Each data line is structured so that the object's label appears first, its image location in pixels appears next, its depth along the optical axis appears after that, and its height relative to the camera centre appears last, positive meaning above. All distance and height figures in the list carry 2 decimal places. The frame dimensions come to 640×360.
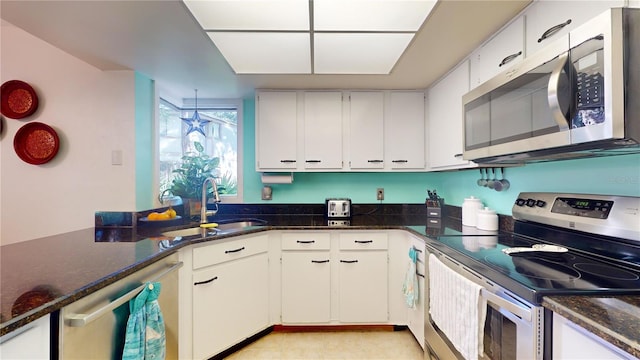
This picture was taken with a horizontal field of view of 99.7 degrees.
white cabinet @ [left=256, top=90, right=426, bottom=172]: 2.53 +0.48
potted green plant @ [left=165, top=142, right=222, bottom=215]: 2.41 +0.03
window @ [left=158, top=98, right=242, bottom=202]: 2.75 +0.45
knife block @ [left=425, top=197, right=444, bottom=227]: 2.29 -0.26
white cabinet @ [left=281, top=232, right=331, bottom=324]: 2.17 -0.79
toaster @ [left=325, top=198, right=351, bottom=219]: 2.58 -0.27
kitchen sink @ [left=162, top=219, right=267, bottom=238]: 1.93 -0.38
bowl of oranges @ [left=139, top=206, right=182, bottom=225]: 2.07 -0.28
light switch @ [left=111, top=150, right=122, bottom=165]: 2.08 +0.19
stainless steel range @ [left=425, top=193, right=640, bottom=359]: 0.88 -0.34
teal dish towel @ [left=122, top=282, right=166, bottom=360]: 1.12 -0.64
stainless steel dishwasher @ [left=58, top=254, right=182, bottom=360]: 0.90 -0.51
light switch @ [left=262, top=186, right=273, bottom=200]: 2.80 -0.12
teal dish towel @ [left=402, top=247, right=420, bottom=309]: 1.91 -0.72
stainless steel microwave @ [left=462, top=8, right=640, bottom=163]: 0.80 +0.30
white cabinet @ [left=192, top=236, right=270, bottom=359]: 1.75 -0.80
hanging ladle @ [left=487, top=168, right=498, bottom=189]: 1.93 -0.01
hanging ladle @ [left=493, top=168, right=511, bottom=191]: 1.84 -0.02
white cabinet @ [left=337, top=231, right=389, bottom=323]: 2.17 -0.78
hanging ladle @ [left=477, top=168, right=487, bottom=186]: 2.02 +0.00
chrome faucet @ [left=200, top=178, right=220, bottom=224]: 2.27 -0.23
